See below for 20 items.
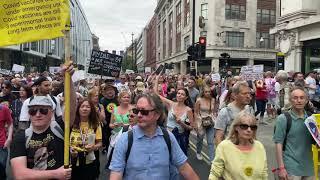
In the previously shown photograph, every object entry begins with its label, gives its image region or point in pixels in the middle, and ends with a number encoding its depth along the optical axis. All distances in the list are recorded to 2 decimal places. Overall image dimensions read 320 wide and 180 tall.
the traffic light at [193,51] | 10.47
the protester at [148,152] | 1.83
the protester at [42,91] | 3.64
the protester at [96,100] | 4.20
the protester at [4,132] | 3.18
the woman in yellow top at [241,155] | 2.08
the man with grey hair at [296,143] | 2.58
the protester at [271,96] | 8.98
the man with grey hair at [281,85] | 7.68
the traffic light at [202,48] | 10.38
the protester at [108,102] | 4.66
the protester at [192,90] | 7.01
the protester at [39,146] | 1.88
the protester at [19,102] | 4.97
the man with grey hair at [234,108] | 3.04
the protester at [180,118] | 4.23
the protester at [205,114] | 4.89
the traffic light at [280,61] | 13.81
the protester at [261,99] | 8.44
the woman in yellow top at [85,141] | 2.95
